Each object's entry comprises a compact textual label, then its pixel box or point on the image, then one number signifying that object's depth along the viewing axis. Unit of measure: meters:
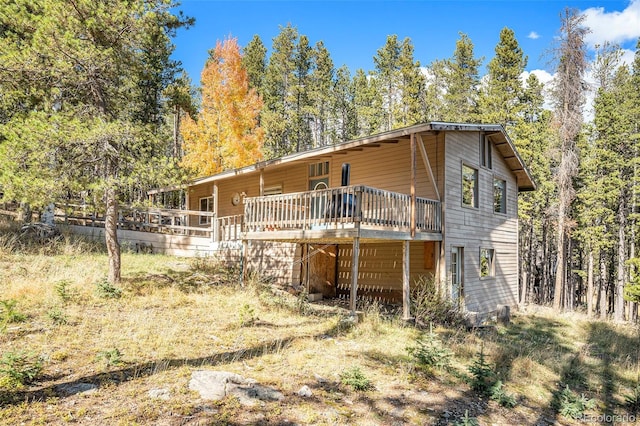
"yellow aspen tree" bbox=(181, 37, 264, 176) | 23.47
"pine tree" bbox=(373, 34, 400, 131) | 33.34
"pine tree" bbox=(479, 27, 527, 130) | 25.80
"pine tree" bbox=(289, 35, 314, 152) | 32.50
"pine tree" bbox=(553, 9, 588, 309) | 21.30
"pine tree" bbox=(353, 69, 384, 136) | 32.38
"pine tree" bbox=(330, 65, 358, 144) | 36.75
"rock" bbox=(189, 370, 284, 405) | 5.28
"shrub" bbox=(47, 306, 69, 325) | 7.47
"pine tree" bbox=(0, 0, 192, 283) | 8.61
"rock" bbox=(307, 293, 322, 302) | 14.12
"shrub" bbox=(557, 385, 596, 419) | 6.29
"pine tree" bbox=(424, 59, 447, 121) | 31.58
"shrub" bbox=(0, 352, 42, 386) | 5.03
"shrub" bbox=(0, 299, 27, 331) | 7.08
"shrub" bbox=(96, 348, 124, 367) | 5.89
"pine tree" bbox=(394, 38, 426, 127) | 29.38
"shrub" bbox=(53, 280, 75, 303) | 8.93
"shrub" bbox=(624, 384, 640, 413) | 6.85
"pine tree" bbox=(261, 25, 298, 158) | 32.31
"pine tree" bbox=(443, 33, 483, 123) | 31.62
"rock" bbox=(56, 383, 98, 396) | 5.01
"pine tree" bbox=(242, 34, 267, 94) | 33.16
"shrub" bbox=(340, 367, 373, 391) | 6.02
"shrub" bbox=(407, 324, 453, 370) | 7.32
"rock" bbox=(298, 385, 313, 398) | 5.61
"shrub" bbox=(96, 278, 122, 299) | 9.57
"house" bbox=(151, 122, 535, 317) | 10.95
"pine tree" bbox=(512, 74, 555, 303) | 25.33
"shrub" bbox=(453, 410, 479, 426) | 4.98
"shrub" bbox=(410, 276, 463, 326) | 11.26
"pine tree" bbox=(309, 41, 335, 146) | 33.53
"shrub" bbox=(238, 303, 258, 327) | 8.82
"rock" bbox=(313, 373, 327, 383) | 6.17
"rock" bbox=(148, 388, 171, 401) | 5.06
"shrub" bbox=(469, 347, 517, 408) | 6.28
